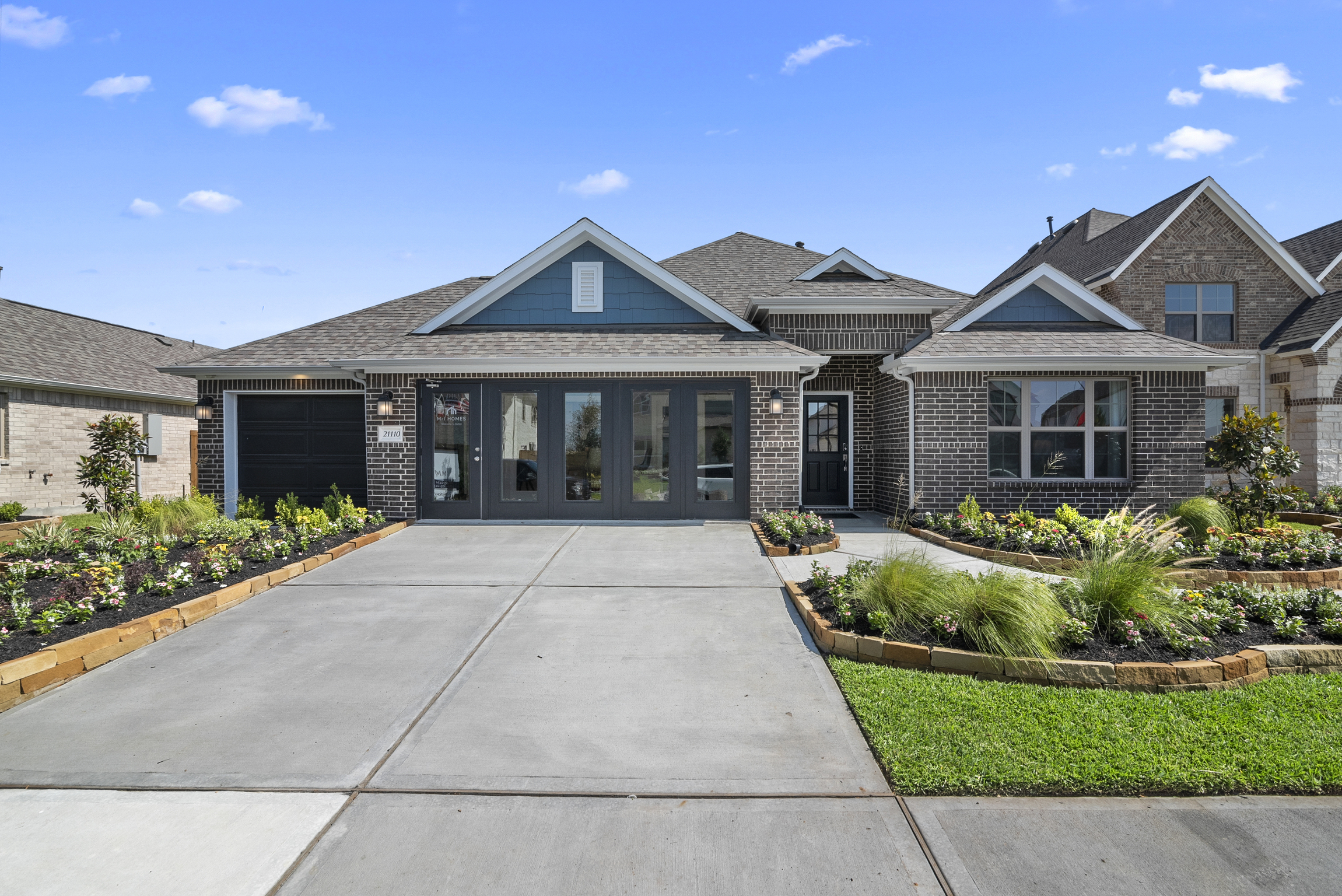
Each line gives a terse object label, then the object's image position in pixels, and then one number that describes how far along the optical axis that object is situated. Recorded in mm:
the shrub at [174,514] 9594
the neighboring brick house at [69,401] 15266
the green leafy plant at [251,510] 11445
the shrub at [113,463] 11438
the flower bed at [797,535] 8914
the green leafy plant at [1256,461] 9086
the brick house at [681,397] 11242
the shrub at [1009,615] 4730
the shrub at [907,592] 5215
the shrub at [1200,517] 8883
